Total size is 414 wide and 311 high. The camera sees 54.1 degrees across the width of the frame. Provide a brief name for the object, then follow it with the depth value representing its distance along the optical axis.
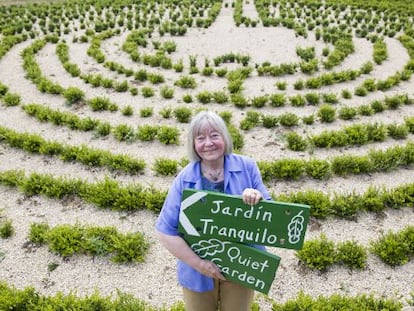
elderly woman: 3.72
